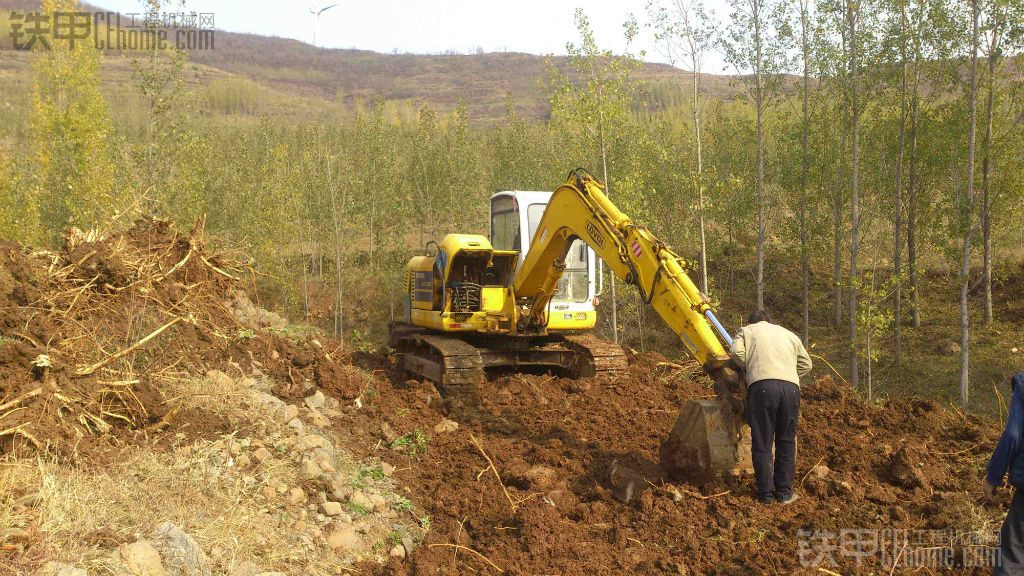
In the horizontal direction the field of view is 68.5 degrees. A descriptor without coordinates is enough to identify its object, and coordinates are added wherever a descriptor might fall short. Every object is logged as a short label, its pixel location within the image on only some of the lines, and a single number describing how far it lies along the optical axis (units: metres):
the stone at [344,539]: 5.82
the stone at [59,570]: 3.97
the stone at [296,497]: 6.09
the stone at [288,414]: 7.50
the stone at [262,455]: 6.41
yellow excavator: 9.06
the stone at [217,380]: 7.54
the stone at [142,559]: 4.31
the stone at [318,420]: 8.12
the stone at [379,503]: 6.64
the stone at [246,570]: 4.83
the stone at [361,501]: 6.48
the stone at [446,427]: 9.00
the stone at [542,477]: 6.93
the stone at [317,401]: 8.76
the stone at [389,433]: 8.57
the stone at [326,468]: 6.83
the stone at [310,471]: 6.50
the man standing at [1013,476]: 4.41
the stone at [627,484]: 6.49
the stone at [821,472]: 6.44
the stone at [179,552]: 4.54
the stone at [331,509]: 6.17
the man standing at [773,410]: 6.02
